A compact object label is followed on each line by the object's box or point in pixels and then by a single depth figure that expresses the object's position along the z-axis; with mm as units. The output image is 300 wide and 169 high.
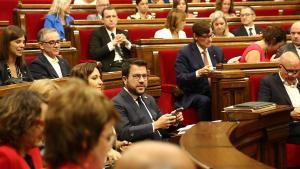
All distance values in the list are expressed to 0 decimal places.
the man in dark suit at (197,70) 6746
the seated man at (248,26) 8733
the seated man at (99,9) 8608
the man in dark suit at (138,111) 4996
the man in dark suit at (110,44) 7546
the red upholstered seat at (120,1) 9840
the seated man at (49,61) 6313
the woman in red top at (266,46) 7080
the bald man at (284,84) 6009
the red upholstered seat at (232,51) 7677
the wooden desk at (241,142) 3034
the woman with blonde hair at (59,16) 7880
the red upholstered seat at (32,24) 8261
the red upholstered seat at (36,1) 8936
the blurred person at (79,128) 1808
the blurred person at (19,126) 2686
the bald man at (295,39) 7054
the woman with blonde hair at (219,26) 8289
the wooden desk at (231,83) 6369
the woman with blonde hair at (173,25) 7795
